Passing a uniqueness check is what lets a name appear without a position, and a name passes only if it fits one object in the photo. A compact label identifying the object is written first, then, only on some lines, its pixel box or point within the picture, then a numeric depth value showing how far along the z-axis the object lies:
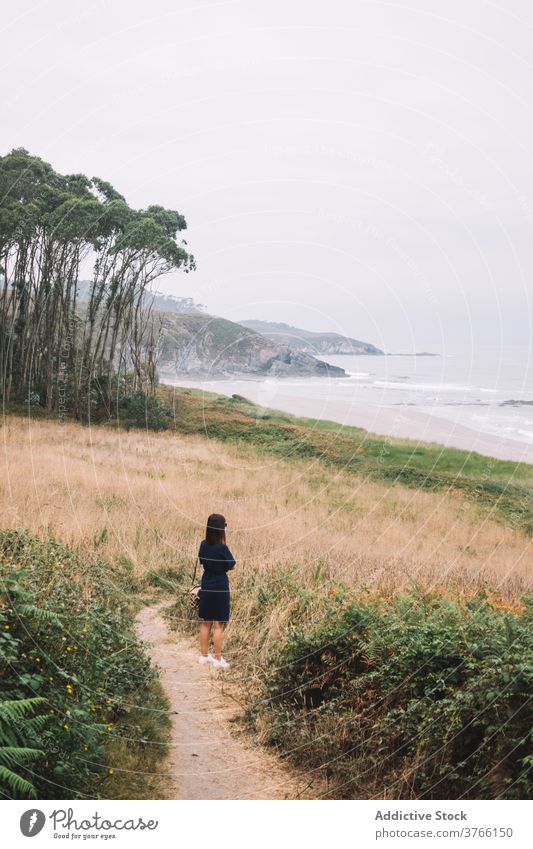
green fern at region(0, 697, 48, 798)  4.42
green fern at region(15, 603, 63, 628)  5.42
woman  7.98
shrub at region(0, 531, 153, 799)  4.79
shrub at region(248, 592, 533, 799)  5.14
